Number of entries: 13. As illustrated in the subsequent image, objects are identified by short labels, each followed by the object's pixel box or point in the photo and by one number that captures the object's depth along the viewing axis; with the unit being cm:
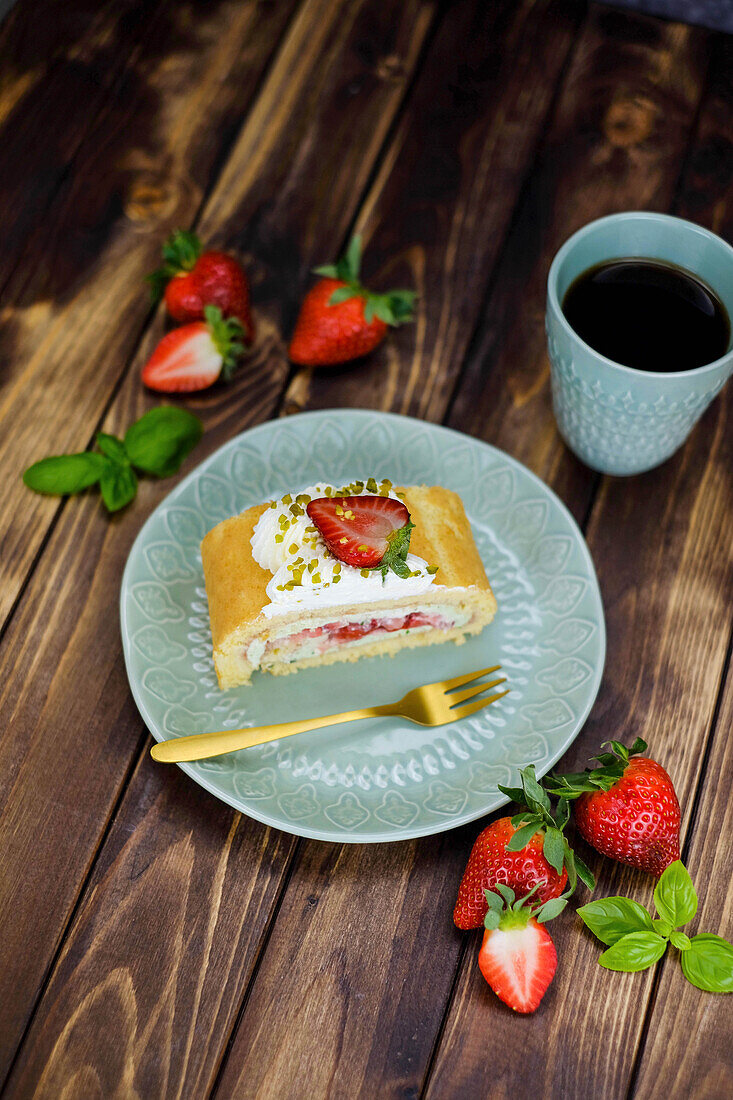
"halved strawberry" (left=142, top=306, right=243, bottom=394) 94
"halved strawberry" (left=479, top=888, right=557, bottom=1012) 83
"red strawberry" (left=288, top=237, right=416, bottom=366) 94
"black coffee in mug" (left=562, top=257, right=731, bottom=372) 89
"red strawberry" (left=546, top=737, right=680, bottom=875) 84
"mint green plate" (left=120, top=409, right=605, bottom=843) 86
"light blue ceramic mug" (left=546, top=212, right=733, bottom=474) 87
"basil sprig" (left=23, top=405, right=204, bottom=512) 92
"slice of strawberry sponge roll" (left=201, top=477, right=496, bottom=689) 86
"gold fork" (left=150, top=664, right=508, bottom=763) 85
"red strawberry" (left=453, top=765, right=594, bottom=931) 83
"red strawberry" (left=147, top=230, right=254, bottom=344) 94
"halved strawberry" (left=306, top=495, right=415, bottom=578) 86
